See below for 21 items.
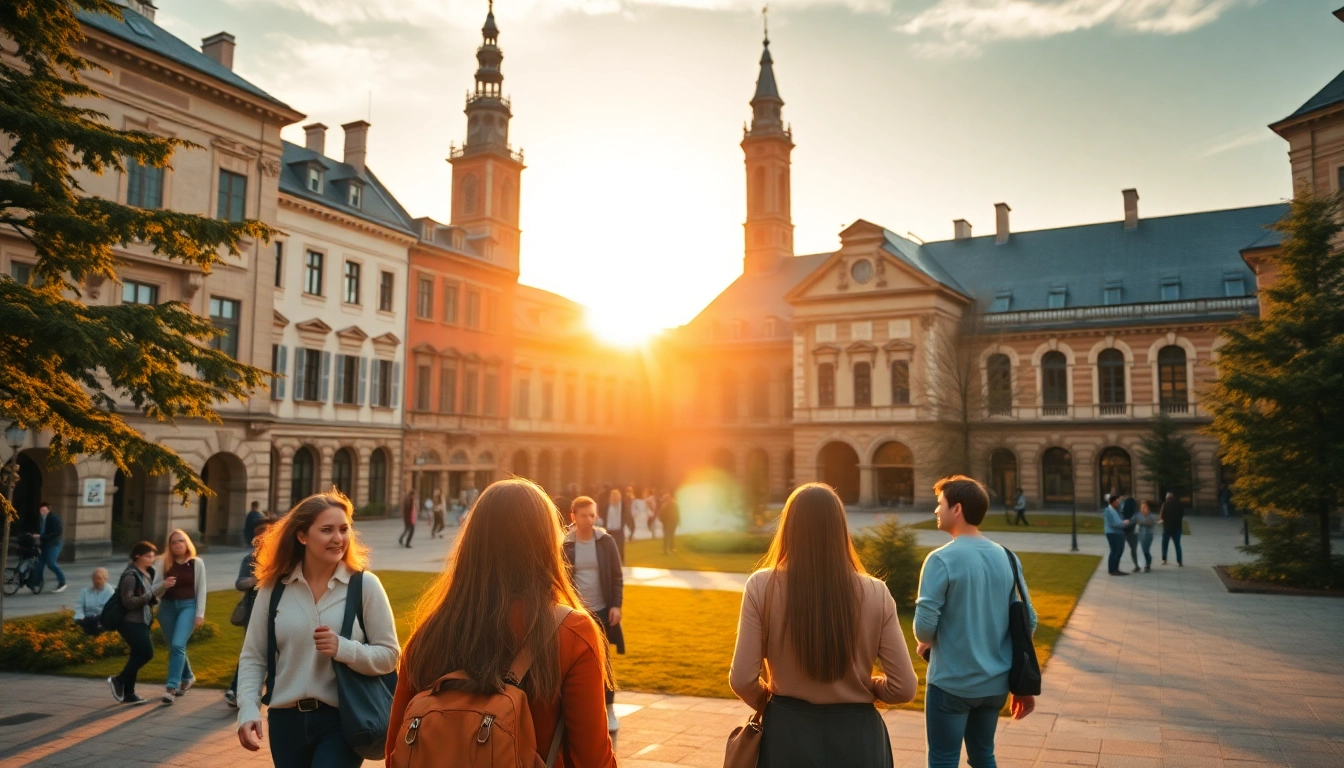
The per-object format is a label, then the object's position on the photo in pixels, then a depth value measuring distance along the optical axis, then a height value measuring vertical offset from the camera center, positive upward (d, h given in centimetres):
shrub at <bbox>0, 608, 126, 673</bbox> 1119 -242
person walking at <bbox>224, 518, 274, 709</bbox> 830 -126
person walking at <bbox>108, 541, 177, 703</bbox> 934 -166
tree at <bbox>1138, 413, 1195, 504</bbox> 4181 -5
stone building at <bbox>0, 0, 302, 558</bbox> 2412 +535
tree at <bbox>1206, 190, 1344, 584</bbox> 1797 +142
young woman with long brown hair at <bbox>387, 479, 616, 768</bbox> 283 -54
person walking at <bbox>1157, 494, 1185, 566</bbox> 2262 -146
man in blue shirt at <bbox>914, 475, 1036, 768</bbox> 495 -100
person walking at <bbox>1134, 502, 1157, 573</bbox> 2122 -158
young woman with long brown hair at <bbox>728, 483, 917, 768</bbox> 375 -79
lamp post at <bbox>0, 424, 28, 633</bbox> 1224 +11
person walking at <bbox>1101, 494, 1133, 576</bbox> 2025 -158
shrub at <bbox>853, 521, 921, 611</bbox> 1546 -170
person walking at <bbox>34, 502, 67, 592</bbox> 1911 -183
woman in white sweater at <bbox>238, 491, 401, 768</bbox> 441 -87
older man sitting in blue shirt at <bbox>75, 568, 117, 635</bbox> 1150 -192
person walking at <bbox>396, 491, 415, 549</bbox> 2858 -192
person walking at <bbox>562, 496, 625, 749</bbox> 863 -107
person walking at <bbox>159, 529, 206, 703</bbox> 947 -158
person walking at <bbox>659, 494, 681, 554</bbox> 2645 -180
